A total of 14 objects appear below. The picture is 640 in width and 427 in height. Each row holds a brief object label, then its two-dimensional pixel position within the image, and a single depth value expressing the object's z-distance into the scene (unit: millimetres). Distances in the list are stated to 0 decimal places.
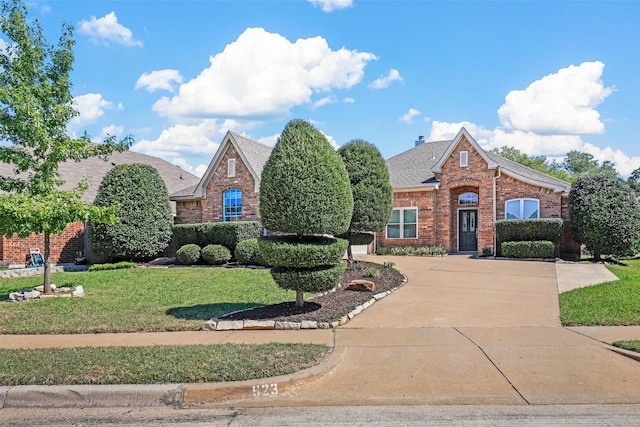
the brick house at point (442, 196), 20562
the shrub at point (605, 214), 17031
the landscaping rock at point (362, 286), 11055
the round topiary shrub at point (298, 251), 8266
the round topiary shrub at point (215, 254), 17938
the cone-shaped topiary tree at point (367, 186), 14031
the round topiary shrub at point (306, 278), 8406
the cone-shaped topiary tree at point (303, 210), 8344
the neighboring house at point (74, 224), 19312
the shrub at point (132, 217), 18562
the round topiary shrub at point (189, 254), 18344
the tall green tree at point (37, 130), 11008
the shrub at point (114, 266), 17656
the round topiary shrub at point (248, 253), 17188
